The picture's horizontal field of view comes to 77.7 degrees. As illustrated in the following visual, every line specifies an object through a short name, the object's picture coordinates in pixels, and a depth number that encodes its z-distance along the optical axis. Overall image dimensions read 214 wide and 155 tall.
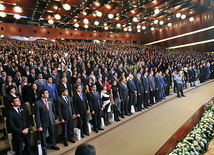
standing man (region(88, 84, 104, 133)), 3.85
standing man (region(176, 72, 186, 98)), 6.74
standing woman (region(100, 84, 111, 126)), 4.25
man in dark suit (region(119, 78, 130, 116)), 4.75
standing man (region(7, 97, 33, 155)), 2.51
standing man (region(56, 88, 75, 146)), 3.26
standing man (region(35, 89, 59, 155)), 2.88
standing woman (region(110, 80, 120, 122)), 4.57
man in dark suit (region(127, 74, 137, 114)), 5.08
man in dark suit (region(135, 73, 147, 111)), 5.36
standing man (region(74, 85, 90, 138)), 3.63
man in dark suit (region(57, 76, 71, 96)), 4.23
